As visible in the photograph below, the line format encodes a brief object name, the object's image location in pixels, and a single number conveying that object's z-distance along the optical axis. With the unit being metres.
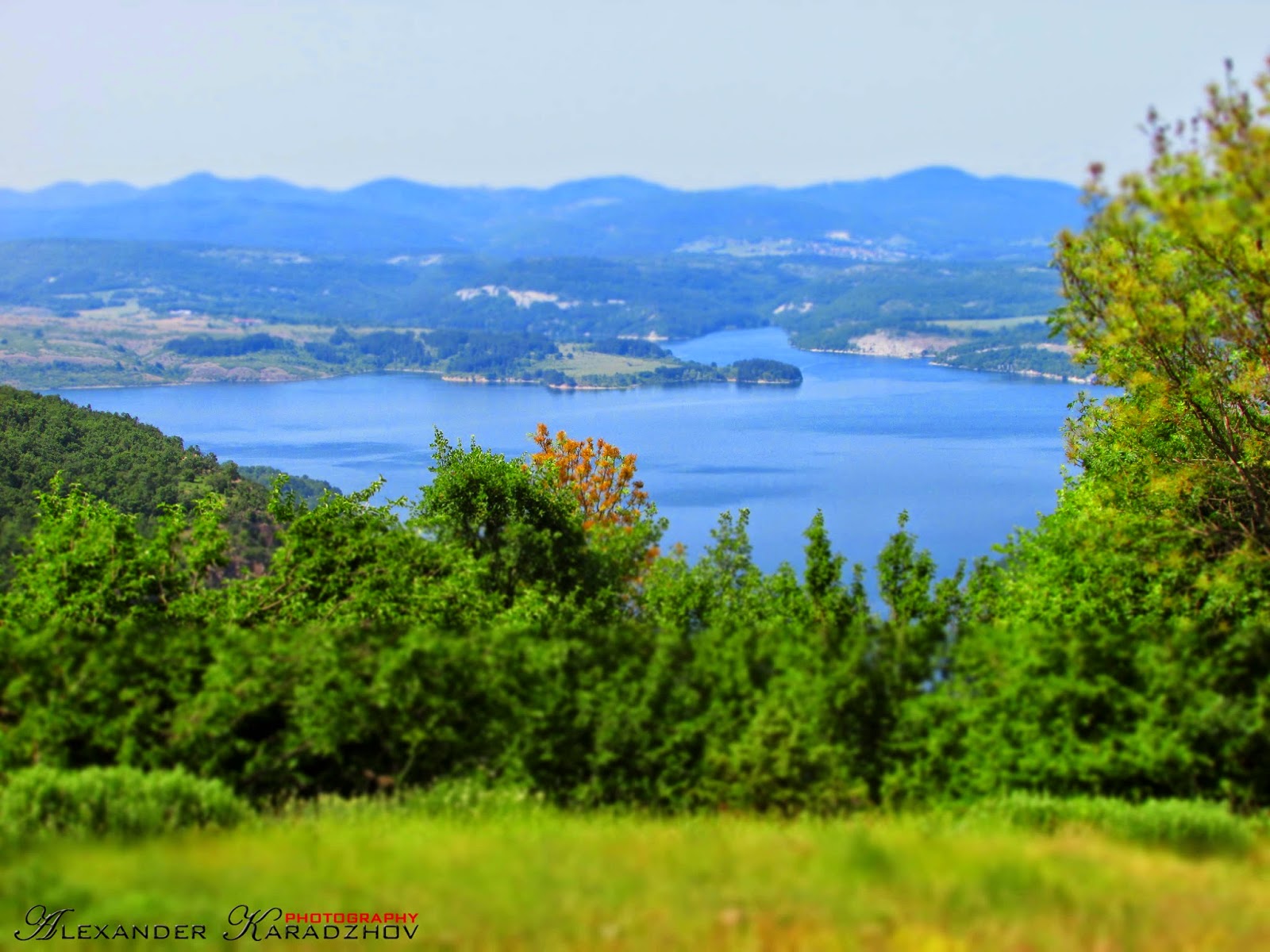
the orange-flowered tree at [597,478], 63.07
